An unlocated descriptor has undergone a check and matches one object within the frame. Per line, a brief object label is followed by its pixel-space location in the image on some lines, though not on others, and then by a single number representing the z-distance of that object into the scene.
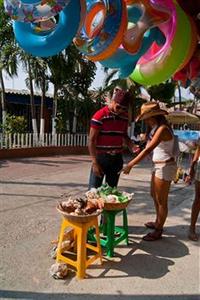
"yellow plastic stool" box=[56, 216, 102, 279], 3.48
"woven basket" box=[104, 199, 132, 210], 3.83
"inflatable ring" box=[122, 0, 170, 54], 3.17
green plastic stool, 3.91
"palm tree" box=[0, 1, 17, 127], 12.56
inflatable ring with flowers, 2.55
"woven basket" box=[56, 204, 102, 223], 3.47
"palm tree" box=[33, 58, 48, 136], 12.98
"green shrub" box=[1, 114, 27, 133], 13.12
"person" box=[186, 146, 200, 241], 4.52
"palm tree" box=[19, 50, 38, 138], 12.67
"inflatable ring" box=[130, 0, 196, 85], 3.27
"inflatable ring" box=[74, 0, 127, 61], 2.87
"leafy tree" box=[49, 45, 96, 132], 14.56
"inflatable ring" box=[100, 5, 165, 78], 3.23
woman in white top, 4.24
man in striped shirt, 4.17
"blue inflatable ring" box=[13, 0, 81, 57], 2.72
